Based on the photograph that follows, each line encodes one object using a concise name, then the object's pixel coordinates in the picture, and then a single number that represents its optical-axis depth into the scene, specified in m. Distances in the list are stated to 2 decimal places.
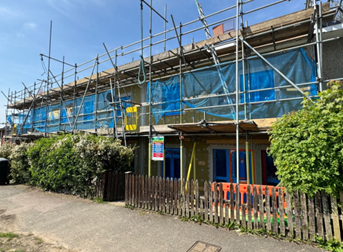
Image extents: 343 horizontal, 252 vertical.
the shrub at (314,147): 3.90
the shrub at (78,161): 7.88
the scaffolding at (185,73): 6.46
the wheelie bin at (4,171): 11.75
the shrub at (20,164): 11.16
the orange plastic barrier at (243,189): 4.64
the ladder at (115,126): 9.47
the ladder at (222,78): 7.32
